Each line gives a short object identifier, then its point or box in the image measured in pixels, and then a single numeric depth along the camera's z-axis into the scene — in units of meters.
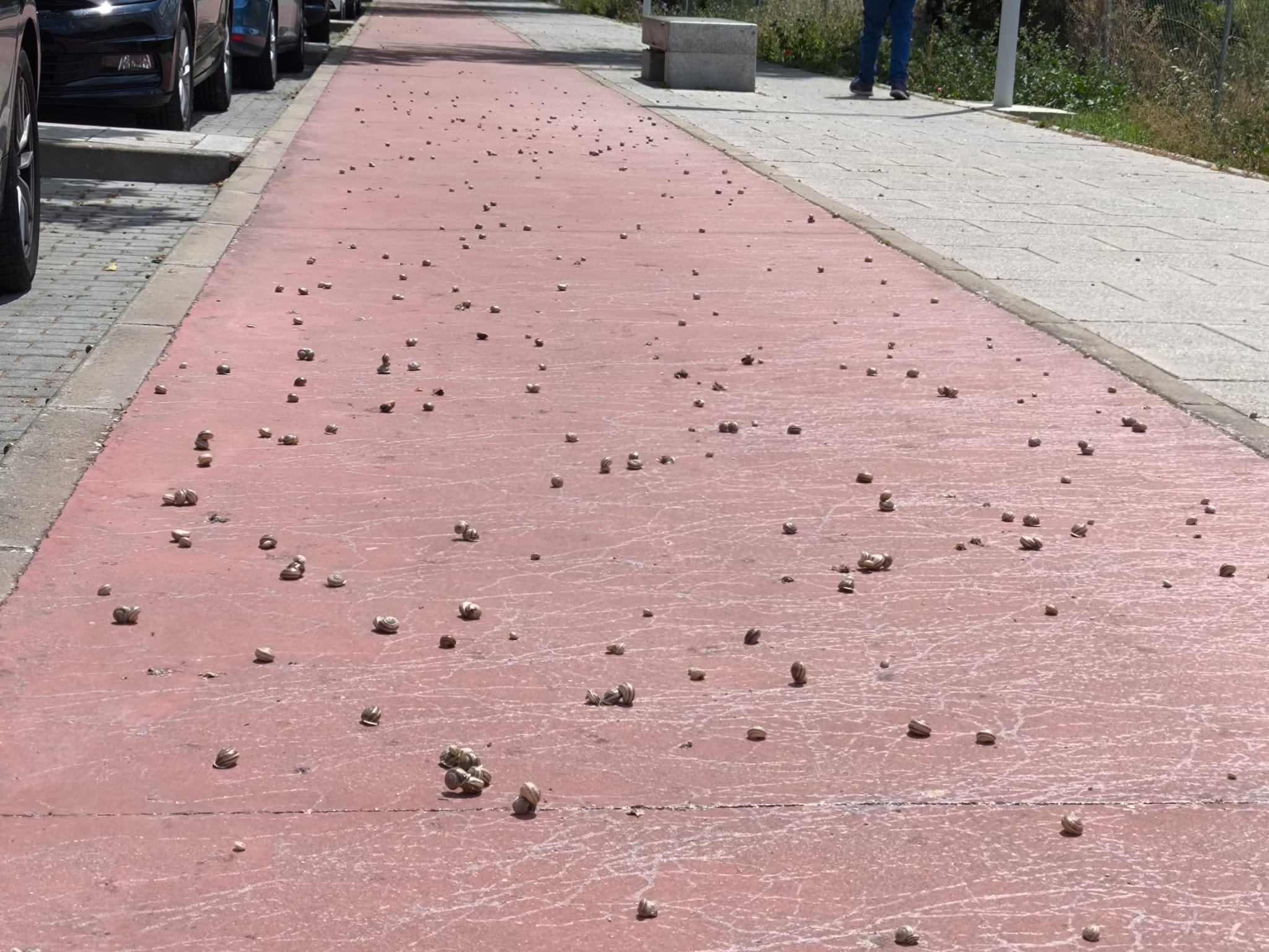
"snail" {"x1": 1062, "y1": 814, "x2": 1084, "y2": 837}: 3.51
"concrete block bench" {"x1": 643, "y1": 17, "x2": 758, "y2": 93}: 22.38
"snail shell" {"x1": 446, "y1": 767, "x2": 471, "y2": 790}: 3.62
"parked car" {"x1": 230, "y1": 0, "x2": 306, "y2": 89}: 18.22
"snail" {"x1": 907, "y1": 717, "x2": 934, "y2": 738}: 3.96
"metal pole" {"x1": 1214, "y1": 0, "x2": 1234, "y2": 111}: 18.28
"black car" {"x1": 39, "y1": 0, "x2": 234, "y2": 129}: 12.67
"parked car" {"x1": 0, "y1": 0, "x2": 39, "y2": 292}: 7.69
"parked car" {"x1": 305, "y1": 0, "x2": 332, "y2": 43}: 27.00
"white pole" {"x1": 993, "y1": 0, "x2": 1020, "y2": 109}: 20.75
